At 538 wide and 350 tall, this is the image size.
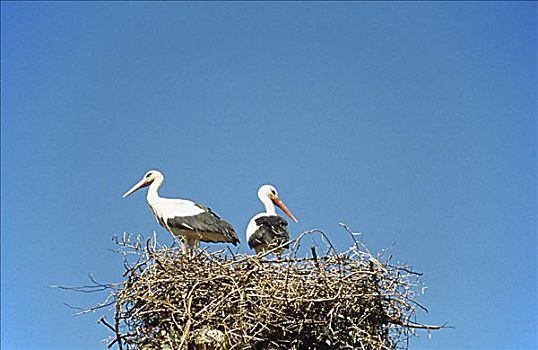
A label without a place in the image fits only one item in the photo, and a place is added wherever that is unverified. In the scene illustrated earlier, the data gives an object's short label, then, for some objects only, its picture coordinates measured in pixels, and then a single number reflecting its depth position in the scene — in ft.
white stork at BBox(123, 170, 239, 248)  41.16
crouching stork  40.93
